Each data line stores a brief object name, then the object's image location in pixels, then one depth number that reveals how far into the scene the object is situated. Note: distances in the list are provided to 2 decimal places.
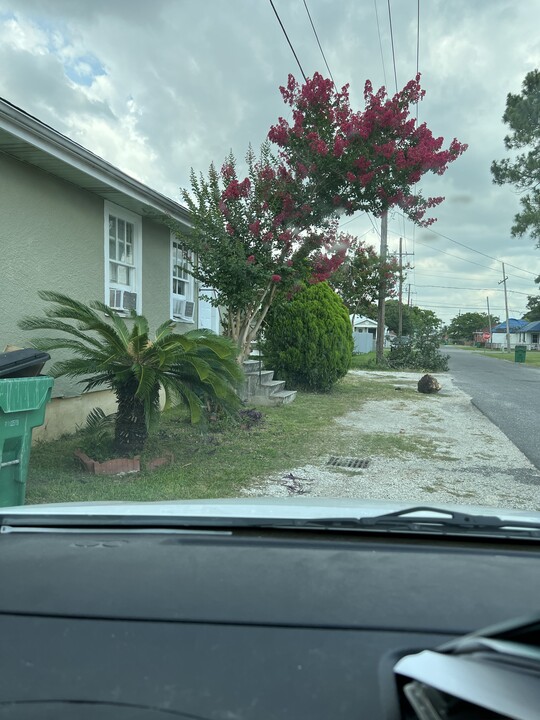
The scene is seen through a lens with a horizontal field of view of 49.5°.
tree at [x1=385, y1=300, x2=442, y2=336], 66.26
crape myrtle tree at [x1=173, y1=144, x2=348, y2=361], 9.48
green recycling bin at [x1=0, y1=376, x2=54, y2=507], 4.38
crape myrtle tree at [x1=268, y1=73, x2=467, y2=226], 9.53
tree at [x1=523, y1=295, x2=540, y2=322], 74.12
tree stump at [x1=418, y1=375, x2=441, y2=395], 15.78
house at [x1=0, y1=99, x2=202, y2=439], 6.86
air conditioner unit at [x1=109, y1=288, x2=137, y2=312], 9.16
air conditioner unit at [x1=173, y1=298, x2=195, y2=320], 11.29
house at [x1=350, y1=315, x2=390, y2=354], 46.83
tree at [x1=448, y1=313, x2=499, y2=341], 144.88
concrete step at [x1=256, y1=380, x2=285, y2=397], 11.95
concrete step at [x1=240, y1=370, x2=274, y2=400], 11.41
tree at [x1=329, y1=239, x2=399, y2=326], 26.88
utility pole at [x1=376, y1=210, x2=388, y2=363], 26.67
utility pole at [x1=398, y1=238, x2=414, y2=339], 42.18
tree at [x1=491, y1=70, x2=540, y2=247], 29.47
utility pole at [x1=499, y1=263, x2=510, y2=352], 73.67
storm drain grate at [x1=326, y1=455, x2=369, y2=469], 7.20
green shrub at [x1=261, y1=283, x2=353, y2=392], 13.67
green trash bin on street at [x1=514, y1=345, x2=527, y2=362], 35.18
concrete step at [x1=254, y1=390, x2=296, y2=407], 11.74
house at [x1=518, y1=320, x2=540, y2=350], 98.57
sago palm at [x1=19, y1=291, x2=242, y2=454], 6.21
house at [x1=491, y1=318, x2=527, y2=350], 111.38
